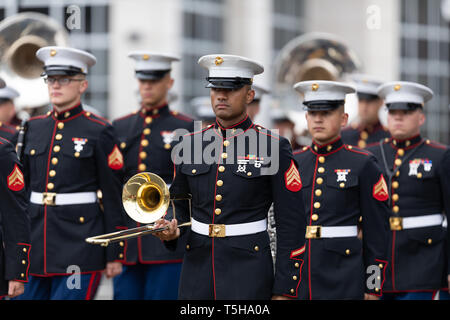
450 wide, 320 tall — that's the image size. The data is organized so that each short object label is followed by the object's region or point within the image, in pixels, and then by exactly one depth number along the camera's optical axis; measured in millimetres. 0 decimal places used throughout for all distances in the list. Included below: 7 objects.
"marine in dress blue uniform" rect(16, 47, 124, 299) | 12539
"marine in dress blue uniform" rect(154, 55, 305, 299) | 9891
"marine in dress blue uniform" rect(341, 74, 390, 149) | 16828
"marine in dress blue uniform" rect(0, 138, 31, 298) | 10430
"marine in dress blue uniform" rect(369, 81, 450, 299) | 13797
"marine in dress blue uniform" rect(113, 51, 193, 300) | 13742
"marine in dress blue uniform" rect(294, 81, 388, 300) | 12062
